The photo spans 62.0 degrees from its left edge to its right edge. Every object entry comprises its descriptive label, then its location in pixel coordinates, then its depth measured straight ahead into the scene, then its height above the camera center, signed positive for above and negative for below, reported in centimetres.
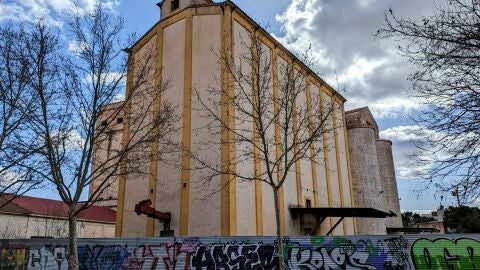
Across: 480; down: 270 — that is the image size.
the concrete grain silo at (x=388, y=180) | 3828 +508
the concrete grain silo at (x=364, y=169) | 3347 +557
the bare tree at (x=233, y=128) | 1808 +514
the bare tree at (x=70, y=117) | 1152 +369
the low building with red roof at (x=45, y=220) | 3004 +178
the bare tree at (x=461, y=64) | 793 +330
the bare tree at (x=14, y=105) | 1281 +461
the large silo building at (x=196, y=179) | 1797 +319
